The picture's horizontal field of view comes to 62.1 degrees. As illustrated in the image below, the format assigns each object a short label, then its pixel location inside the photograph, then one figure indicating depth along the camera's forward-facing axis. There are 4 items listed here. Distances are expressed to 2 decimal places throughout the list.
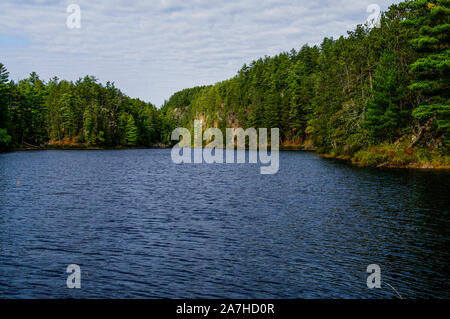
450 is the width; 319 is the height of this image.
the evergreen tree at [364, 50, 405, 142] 49.88
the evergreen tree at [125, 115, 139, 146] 146.50
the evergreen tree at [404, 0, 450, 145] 41.22
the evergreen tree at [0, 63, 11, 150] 91.62
